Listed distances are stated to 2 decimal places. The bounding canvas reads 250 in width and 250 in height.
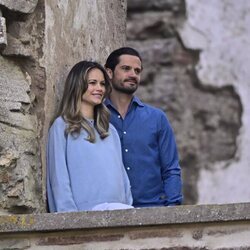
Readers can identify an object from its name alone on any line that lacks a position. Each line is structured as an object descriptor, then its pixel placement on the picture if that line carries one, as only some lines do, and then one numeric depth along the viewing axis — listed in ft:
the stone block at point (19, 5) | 38.04
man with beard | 38.64
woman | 36.68
